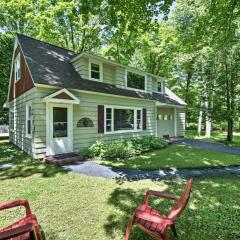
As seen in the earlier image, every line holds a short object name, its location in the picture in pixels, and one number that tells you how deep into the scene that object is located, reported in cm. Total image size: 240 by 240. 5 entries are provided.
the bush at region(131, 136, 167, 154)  1095
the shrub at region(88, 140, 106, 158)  954
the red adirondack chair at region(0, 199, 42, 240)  236
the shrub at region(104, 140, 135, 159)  937
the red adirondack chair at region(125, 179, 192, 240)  284
